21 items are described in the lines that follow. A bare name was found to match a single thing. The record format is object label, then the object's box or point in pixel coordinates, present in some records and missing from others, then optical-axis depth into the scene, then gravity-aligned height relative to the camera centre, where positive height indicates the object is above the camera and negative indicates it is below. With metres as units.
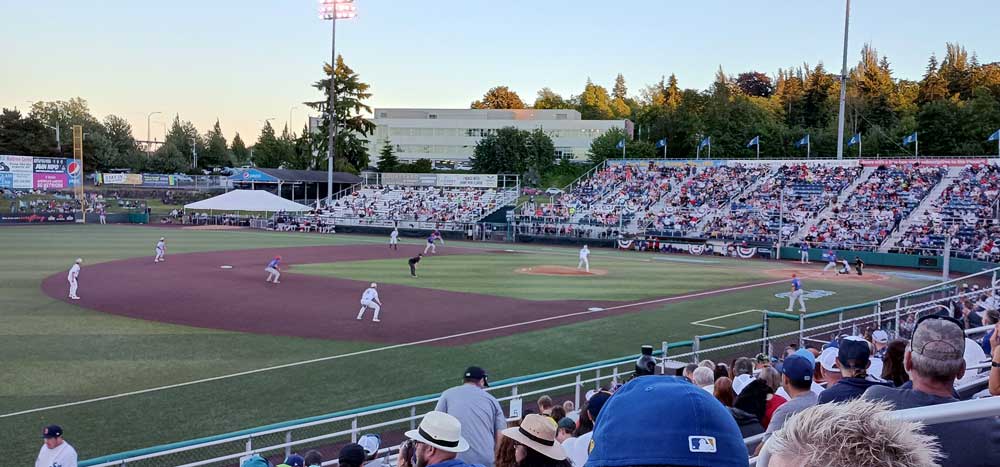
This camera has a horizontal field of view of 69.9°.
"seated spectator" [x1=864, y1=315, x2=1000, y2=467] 3.77 -0.86
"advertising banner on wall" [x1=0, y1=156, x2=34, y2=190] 66.19 +1.58
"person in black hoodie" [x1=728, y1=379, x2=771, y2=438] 7.06 -1.90
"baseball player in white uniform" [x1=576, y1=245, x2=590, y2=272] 38.22 -2.79
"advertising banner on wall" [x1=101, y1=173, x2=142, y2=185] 81.56 +1.53
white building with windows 102.31 +10.77
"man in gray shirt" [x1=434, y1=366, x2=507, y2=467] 7.12 -2.19
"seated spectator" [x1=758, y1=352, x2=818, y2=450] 6.05 -1.42
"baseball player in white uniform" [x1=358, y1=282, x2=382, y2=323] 23.77 -3.39
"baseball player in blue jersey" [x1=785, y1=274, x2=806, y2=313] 26.52 -3.17
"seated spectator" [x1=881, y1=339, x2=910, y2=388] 6.65 -1.45
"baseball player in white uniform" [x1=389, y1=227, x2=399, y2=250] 49.55 -2.71
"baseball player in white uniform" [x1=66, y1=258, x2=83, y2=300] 26.81 -3.25
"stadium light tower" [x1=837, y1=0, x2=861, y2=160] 52.06 +8.81
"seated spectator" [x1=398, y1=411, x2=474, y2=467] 4.71 -1.58
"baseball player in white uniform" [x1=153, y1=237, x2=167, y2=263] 37.37 -2.95
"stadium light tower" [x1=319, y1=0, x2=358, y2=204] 67.50 +17.72
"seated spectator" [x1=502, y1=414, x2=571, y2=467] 4.54 -1.54
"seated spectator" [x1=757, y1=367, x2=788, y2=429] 7.20 -2.01
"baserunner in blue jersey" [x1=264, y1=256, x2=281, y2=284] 31.60 -3.23
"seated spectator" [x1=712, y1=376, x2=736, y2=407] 7.64 -1.97
